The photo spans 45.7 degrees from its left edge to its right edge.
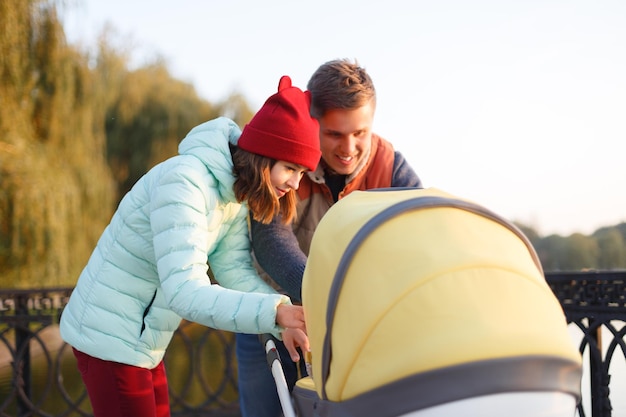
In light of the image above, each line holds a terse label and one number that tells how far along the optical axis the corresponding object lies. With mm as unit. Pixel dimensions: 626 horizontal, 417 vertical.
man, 2352
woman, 2137
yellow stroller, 1414
